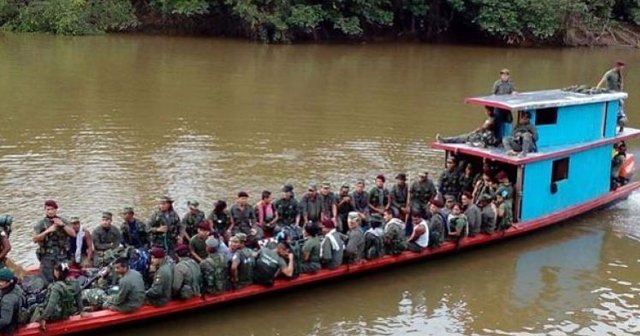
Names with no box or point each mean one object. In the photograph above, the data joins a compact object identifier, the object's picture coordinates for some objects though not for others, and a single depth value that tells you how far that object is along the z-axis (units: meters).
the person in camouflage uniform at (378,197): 15.66
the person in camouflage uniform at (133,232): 12.97
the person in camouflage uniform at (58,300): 10.47
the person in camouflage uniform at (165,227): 13.00
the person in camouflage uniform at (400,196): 15.78
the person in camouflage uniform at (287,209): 14.73
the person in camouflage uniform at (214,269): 11.87
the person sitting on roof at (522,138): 15.85
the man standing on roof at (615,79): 19.39
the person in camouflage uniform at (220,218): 13.89
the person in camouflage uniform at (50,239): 11.91
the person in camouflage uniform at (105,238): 12.70
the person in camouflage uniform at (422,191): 15.77
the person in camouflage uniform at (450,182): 16.70
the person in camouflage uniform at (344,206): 15.05
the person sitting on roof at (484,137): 16.61
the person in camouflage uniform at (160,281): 11.34
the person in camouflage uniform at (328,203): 14.95
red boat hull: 10.77
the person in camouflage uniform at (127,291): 11.08
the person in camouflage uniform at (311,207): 14.85
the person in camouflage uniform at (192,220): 13.42
